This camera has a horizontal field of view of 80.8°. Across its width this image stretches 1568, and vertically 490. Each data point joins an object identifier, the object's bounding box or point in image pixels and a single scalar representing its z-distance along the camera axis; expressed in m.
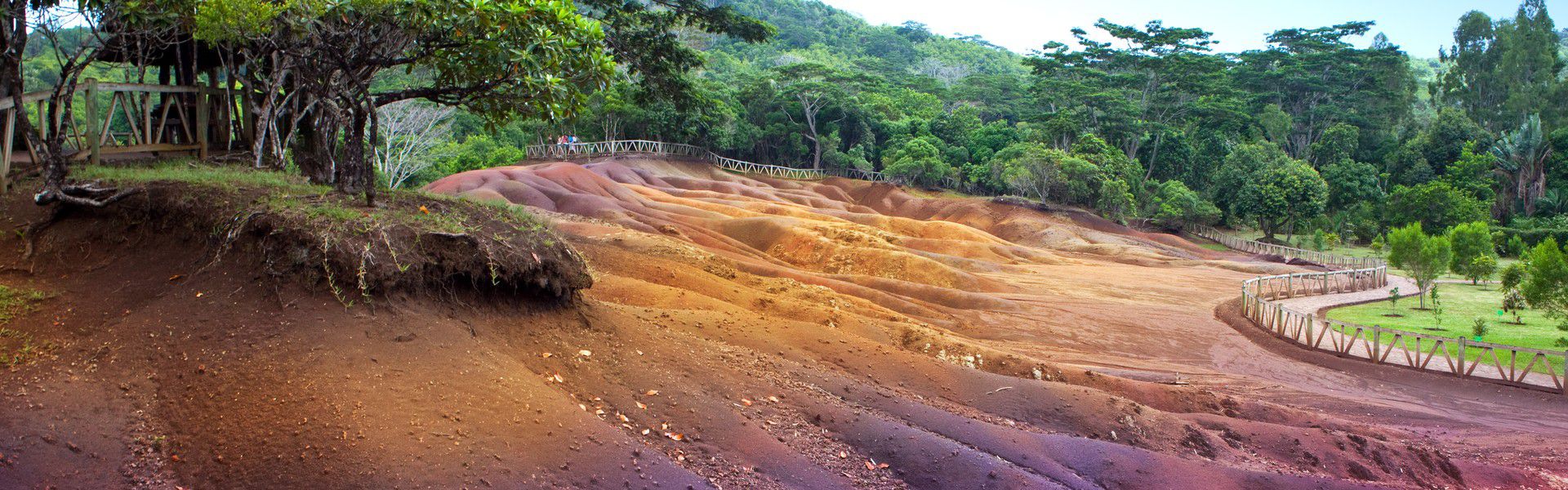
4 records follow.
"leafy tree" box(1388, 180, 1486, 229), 49.16
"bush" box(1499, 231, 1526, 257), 40.24
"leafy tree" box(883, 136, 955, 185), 58.28
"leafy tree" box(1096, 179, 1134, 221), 51.69
